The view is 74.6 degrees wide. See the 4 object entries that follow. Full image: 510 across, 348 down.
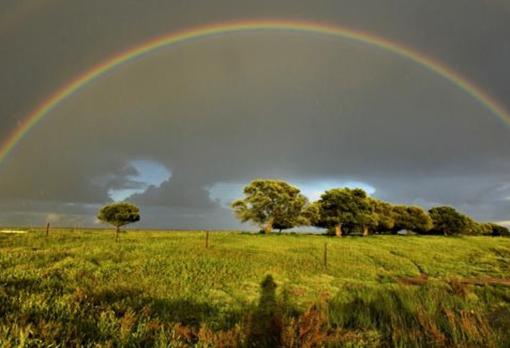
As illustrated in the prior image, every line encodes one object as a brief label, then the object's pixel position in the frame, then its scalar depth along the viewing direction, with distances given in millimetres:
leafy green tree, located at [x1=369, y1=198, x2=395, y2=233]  80931
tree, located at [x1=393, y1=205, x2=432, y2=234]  88062
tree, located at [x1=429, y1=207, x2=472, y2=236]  96938
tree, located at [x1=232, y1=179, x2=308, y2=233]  65375
